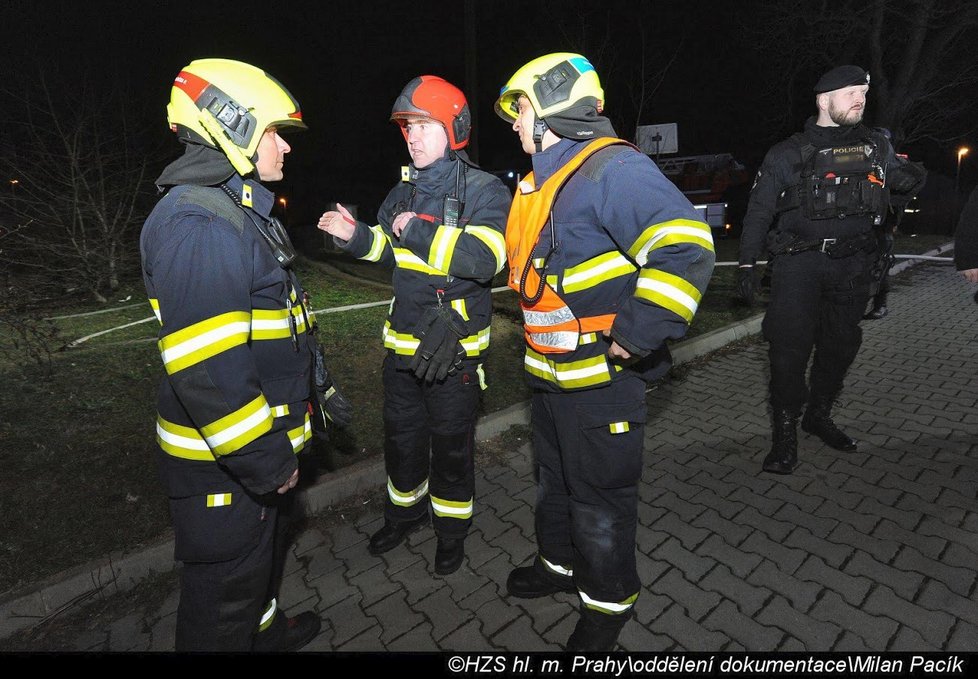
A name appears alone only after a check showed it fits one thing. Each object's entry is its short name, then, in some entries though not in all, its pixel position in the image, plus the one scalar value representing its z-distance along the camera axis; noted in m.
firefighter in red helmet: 2.70
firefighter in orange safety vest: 2.02
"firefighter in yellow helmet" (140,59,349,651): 1.73
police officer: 3.71
